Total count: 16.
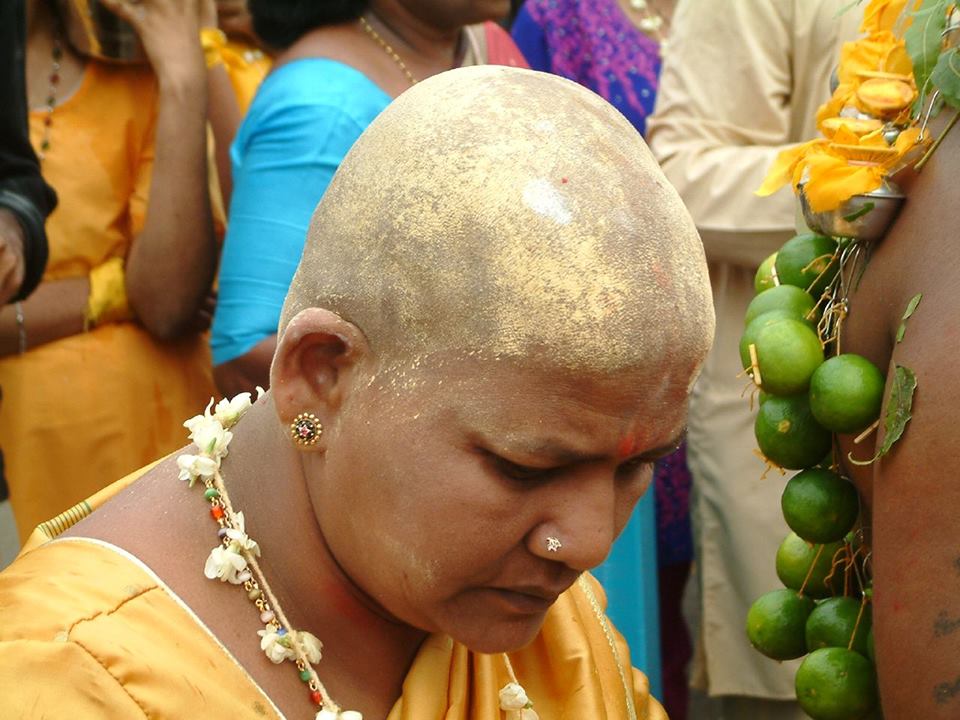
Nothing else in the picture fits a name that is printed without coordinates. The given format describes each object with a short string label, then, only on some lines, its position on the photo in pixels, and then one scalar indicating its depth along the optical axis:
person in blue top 3.37
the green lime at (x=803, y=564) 2.39
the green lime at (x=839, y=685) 2.13
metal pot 2.01
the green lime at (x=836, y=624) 2.21
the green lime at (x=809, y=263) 2.30
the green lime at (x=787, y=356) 2.15
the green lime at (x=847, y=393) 1.99
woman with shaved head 1.71
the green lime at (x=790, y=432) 2.21
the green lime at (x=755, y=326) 2.22
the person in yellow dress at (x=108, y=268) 3.71
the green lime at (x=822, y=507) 2.20
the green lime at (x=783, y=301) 2.28
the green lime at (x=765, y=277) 2.47
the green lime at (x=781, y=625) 2.36
